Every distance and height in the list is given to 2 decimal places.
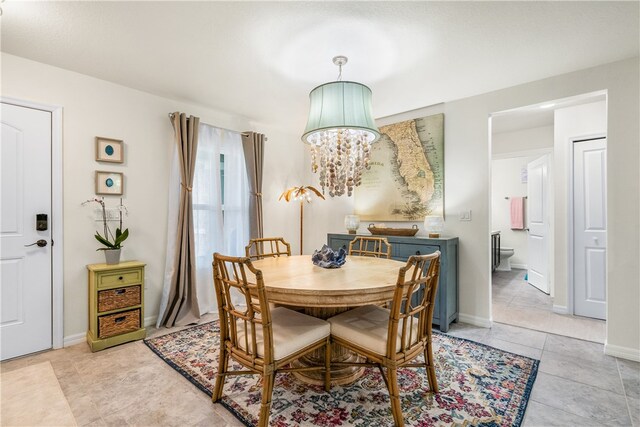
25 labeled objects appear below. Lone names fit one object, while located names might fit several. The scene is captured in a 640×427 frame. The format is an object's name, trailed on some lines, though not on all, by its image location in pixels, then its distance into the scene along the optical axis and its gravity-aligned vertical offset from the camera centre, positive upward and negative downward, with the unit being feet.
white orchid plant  8.70 -0.63
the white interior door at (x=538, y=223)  14.38 -0.61
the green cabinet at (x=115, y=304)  8.26 -2.67
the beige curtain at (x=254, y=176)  12.59 +1.69
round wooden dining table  5.16 -1.37
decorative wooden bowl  11.10 -0.71
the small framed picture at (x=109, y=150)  9.11 +2.09
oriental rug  5.40 -3.86
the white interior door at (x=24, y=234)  7.78 -0.51
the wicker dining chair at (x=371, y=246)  9.56 -1.29
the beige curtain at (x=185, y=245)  10.19 -1.13
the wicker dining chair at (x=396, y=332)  5.02 -2.30
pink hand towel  20.39 -0.07
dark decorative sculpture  7.15 -1.15
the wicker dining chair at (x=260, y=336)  4.85 -2.30
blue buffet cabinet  9.66 -1.72
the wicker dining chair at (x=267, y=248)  9.09 -1.42
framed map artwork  11.25 +1.63
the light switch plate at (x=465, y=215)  10.54 -0.10
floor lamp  13.41 +0.91
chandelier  7.07 +2.12
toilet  20.01 -3.35
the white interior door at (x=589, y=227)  10.61 -0.60
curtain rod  12.08 +3.54
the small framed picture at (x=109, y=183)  9.11 +1.04
